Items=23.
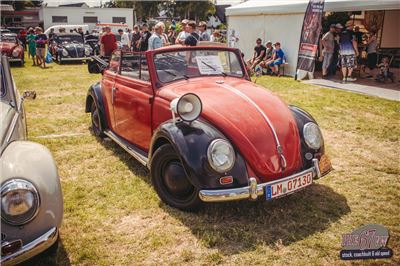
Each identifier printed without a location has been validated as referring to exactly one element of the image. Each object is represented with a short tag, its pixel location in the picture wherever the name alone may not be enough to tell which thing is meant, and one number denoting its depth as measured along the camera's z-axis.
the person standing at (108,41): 11.98
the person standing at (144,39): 10.43
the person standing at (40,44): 14.97
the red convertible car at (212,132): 2.98
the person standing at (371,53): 12.07
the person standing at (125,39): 16.92
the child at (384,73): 10.66
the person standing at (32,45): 16.16
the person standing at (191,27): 7.52
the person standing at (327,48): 11.34
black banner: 10.66
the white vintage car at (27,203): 2.08
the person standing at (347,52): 10.48
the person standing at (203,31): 10.97
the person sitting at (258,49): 13.12
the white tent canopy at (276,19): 10.18
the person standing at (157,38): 8.27
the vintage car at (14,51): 15.27
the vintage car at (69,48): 17.02
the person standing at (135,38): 12.44
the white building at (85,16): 30.41
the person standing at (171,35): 15.94
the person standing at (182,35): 7.91
